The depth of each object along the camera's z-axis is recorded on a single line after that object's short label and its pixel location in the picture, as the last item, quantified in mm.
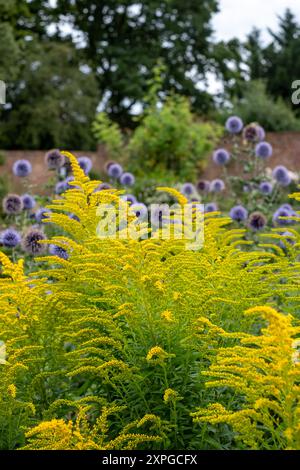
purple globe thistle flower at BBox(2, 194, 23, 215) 6246
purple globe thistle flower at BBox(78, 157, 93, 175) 7219
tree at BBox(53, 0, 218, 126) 25953
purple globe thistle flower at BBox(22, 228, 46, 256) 5219
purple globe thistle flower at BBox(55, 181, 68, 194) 6826
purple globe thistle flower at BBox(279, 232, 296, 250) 5589
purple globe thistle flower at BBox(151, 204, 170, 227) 4829
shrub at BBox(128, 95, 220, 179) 13656
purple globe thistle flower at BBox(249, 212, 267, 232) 6433
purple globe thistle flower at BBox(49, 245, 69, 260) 4543
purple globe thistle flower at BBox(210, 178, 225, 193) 8812
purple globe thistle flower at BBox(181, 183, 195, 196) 8450
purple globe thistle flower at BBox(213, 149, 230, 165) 8930
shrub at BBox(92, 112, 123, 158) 13994
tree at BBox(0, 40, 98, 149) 20469
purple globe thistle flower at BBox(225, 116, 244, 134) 8733
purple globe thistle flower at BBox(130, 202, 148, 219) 4216
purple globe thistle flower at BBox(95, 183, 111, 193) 6046
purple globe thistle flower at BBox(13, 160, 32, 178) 7641
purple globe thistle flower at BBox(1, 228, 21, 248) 5301
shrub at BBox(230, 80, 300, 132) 19172
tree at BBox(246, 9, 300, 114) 28266
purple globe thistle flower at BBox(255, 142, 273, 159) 8289
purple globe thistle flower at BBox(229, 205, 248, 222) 6711
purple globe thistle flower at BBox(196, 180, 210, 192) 9047
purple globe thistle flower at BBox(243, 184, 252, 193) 8086
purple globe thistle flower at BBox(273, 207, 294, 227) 6153
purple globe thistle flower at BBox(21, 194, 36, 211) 6746
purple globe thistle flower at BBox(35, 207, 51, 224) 5860
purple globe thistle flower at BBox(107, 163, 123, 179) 8258
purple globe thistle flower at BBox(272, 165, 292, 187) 8078
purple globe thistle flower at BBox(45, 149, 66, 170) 6973
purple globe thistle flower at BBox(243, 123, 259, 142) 8188
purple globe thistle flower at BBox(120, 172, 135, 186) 8297
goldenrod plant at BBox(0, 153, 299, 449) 2668
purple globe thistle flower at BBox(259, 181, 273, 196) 7930
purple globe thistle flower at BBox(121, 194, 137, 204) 6370
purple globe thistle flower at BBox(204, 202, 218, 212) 6823
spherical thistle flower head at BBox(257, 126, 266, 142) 8201
